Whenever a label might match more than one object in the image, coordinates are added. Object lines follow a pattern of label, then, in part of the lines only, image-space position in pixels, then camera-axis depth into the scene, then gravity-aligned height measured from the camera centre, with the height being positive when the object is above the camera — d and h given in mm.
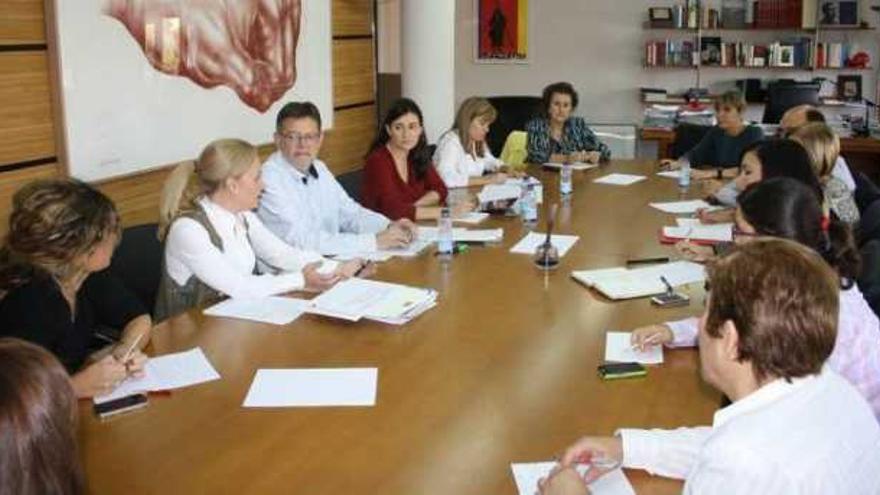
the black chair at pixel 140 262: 3141 -574
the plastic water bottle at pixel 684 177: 4918 -454
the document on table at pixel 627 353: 2268 -666
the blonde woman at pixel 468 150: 5027 -308
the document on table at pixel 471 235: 3564 -561
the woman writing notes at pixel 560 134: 5773 -251
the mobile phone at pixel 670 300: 2711 -629
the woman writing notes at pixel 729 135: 5598 -261
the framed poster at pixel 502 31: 8211 +615
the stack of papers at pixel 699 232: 3602 -572
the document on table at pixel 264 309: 2564 -619
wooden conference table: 1648 -677
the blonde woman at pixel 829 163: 3957 -312
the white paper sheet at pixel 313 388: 1976 -664
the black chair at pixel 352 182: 4680 -445
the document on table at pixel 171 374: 2041 -653
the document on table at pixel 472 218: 3990 -547
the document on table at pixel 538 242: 3412 -576
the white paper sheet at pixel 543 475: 1613 -705
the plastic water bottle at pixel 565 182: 4632 -455
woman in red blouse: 4316 -343
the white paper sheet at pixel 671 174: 5285 -473
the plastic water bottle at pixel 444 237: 3311 -521
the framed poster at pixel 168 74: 3678 +129
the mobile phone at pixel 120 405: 1896 -657
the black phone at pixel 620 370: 2141 -667
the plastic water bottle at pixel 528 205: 3937 -488
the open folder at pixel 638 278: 2830 -609
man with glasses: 3480 -404
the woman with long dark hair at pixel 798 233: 2162 -368
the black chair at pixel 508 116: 7359 -159
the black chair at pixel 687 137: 6367 -302
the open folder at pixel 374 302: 2529 -598
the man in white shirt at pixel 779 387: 1283 -462
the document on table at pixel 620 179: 5035 -480
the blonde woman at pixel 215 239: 2771 -444
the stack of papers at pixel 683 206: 4223 -539
